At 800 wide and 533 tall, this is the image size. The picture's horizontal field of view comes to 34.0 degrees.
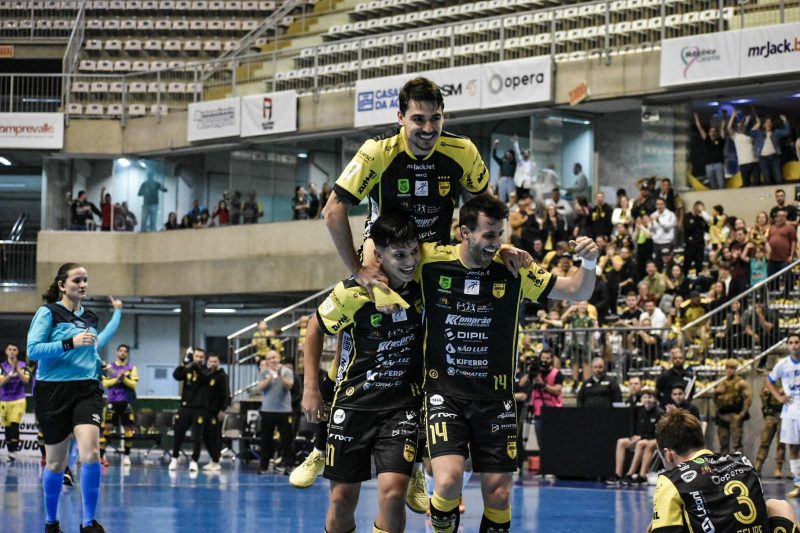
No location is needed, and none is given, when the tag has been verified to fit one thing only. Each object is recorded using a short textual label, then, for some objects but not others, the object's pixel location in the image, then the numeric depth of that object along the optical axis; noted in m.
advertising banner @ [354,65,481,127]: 32.28
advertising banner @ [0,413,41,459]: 28.44
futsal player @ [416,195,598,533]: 7.97
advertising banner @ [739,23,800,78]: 27.14
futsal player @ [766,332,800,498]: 19.51
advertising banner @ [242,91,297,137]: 35.88
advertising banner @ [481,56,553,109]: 31.11
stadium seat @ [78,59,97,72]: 40.65
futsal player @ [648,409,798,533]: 7.04
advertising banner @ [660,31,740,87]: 28.05
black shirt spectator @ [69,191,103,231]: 39.84
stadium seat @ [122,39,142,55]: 41.14
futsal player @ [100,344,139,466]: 25.09
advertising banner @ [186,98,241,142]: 36.78
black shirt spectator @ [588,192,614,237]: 27.95
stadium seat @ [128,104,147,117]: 39.88
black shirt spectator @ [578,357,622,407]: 21.78
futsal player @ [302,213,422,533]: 8.20
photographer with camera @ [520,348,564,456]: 22.73
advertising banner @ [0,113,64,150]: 39.00
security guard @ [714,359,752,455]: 21.77
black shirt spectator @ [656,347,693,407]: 20.86
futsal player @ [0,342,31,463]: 25.11
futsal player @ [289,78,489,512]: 8.14
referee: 10.99
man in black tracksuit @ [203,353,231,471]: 23.00
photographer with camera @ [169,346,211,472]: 23.12
